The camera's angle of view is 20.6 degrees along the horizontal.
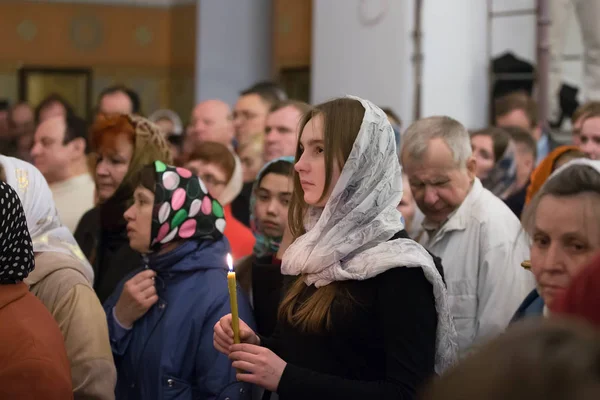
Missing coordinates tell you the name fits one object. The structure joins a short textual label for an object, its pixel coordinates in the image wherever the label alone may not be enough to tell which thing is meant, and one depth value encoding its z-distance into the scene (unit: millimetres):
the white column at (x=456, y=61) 13533
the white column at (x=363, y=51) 13611
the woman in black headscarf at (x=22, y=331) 4012
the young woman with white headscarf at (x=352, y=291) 3928
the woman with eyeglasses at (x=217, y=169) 7967
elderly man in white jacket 5761
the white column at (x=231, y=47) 21992
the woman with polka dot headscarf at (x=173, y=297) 5170
